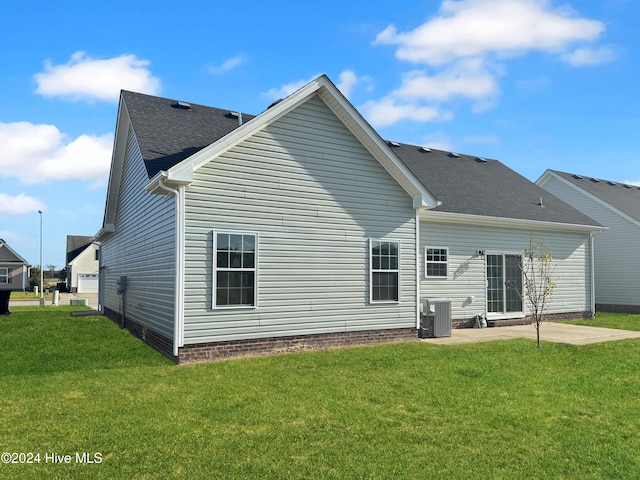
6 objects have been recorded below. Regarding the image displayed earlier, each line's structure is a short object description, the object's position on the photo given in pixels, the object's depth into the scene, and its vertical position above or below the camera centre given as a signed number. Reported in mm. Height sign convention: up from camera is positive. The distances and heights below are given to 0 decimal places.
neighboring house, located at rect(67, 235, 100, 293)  51500 -949
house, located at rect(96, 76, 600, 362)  9484 +717
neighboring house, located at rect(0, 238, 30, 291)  52438 -522
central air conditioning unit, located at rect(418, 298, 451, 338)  12781 -1502
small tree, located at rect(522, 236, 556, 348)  16344 -130
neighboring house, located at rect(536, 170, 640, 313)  20875 +918
